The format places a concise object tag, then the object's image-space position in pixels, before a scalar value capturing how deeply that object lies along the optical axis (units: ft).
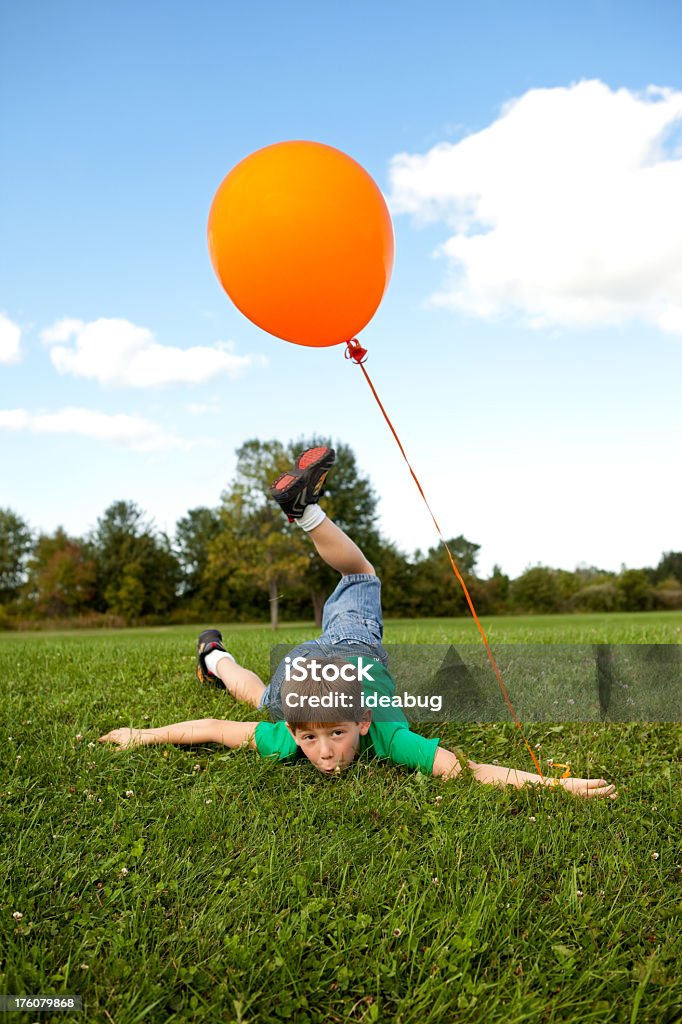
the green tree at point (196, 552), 138.10
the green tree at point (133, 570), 137.08
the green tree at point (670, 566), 146.61
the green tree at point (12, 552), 160.97
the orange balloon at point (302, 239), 12.31
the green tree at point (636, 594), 134.00
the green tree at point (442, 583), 126.21
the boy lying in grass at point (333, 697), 11.74
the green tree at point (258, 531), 97.96
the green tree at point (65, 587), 142.20
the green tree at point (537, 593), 133.08
